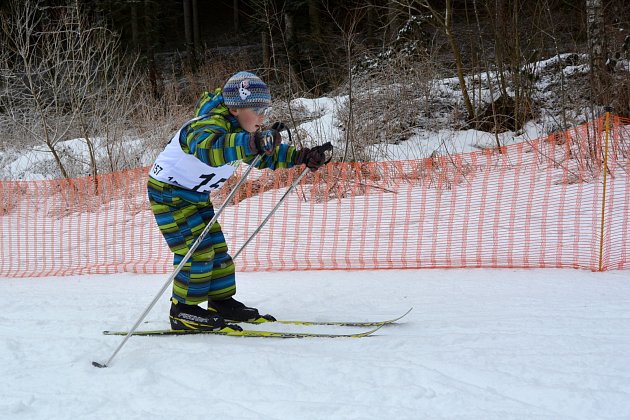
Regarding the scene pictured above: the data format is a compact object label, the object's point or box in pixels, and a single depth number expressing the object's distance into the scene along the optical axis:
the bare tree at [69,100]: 9.92
